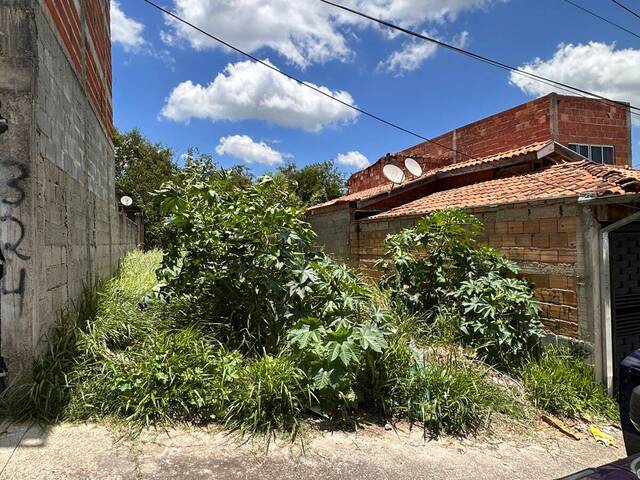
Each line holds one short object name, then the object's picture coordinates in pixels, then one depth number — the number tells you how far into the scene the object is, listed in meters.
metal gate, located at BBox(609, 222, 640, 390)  5.53
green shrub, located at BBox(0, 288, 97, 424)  3.43
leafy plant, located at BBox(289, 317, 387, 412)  3.76
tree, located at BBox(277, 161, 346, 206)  28.36
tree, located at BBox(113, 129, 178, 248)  24.47
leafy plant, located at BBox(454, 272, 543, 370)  5.44
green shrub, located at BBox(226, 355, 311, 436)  3.67
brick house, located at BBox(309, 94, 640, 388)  5.22
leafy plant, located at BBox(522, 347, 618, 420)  4.84
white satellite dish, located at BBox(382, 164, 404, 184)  11.44
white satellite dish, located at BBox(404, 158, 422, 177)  11.81
